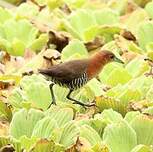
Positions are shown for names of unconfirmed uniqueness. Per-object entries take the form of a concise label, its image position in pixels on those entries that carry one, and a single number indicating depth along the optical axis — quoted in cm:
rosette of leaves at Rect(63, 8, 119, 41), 779
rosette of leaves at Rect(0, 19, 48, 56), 753
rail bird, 589
